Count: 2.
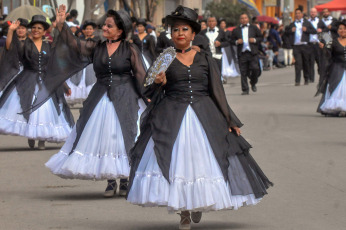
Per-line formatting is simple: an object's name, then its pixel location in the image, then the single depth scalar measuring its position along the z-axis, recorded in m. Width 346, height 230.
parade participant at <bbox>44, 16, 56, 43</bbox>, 24.32
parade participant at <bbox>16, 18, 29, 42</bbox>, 16.44
